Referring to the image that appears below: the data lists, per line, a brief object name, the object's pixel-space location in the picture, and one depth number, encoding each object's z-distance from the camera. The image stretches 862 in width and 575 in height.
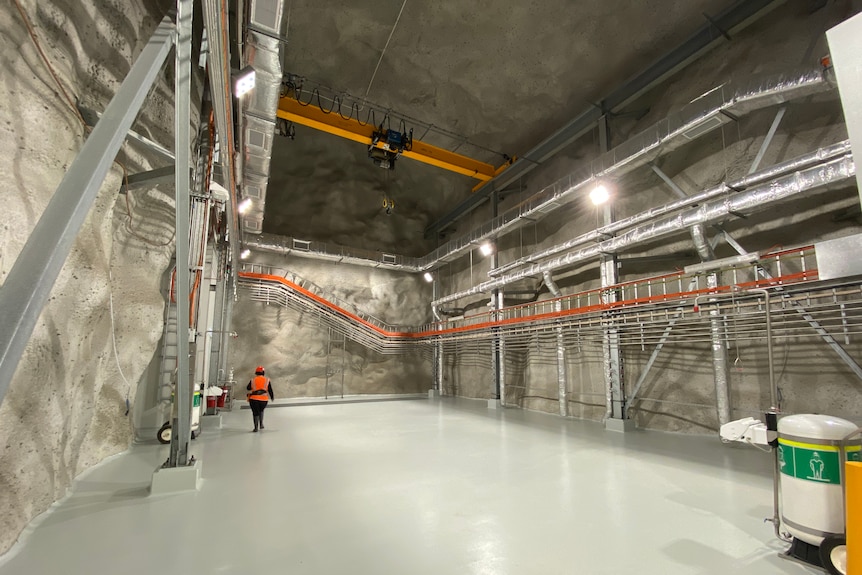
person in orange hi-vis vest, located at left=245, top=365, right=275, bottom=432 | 7.14
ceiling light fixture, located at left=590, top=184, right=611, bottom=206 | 7.77
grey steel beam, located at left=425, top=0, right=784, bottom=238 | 6.83
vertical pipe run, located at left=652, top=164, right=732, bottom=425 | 6.16
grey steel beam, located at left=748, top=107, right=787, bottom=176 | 6.00
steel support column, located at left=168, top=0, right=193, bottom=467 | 2.87
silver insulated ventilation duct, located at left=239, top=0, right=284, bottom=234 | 4.82
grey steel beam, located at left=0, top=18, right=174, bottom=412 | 1.33
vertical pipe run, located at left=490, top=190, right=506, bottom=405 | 11.31
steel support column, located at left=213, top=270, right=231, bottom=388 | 9.70
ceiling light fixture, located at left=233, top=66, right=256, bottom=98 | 4.97
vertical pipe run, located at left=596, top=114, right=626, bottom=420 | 7.75
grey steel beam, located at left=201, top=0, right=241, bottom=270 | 3.32
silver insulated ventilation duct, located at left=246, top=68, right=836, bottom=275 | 5.49
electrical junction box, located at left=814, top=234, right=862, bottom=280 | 2.42
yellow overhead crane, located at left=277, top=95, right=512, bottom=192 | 9.30
